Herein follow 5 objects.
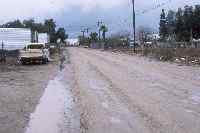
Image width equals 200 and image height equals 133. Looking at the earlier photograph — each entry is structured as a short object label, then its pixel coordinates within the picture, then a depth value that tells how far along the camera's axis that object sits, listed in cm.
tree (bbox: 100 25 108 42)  8312
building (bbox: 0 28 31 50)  3370
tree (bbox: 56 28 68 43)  10131
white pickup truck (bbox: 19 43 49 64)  2353
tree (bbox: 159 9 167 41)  7748
